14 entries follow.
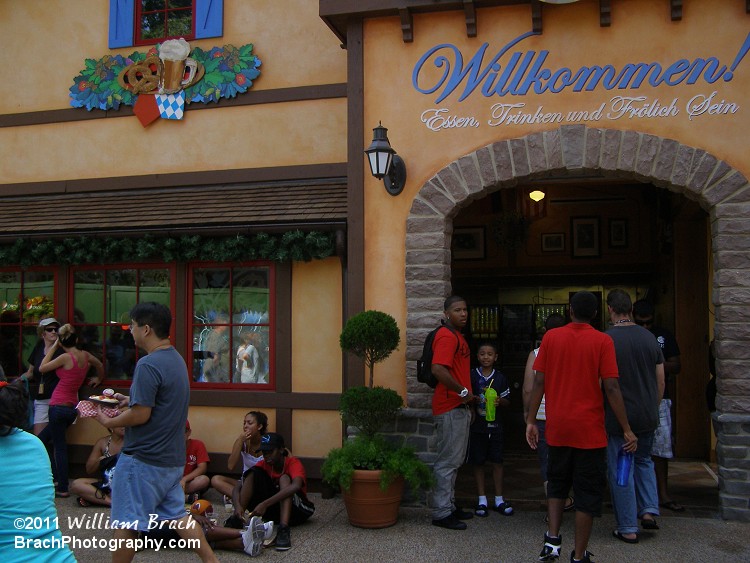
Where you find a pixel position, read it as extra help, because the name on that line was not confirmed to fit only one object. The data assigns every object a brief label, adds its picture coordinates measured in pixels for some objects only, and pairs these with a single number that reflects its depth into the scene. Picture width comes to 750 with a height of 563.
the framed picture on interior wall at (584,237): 11.05
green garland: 8.00
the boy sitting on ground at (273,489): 6.39
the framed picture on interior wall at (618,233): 10.97
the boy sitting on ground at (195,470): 7.36
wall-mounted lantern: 6.93
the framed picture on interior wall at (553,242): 11.18
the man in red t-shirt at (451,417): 6.56
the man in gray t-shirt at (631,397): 6.07
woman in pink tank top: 8.31
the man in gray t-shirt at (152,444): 4.57
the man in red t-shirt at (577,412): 5.33
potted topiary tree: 6.55
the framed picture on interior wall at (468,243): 11.41
